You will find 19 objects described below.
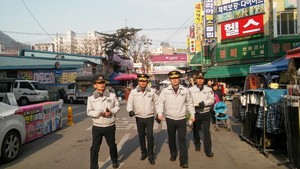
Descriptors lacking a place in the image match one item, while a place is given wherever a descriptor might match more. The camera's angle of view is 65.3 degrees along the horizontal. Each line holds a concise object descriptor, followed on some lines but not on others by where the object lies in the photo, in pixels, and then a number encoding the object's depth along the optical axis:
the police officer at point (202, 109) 5.32
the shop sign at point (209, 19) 21.10
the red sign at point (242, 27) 18.25
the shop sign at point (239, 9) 18.15
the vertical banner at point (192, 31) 37.87
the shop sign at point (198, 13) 25.24
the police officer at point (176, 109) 4.69
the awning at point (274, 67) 10.63
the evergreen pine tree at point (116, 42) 33.68
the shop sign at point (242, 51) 18.10
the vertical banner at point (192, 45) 30.83
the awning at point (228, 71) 18.16
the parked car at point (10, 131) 5.10
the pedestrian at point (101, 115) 4.32
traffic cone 9.82
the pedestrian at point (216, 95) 8.17
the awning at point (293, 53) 6.96
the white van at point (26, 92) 17.60
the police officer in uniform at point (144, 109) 4.88
